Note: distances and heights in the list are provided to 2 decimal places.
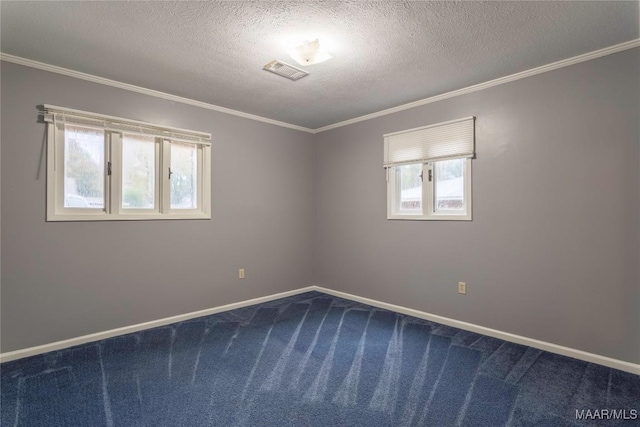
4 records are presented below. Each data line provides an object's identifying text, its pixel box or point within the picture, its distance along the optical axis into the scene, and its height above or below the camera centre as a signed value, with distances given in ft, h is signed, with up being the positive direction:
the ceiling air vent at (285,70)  9.07 +4.15
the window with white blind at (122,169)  9.52 +1.51
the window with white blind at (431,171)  11.16 +1.62
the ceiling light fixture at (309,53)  7.89 +3.96
